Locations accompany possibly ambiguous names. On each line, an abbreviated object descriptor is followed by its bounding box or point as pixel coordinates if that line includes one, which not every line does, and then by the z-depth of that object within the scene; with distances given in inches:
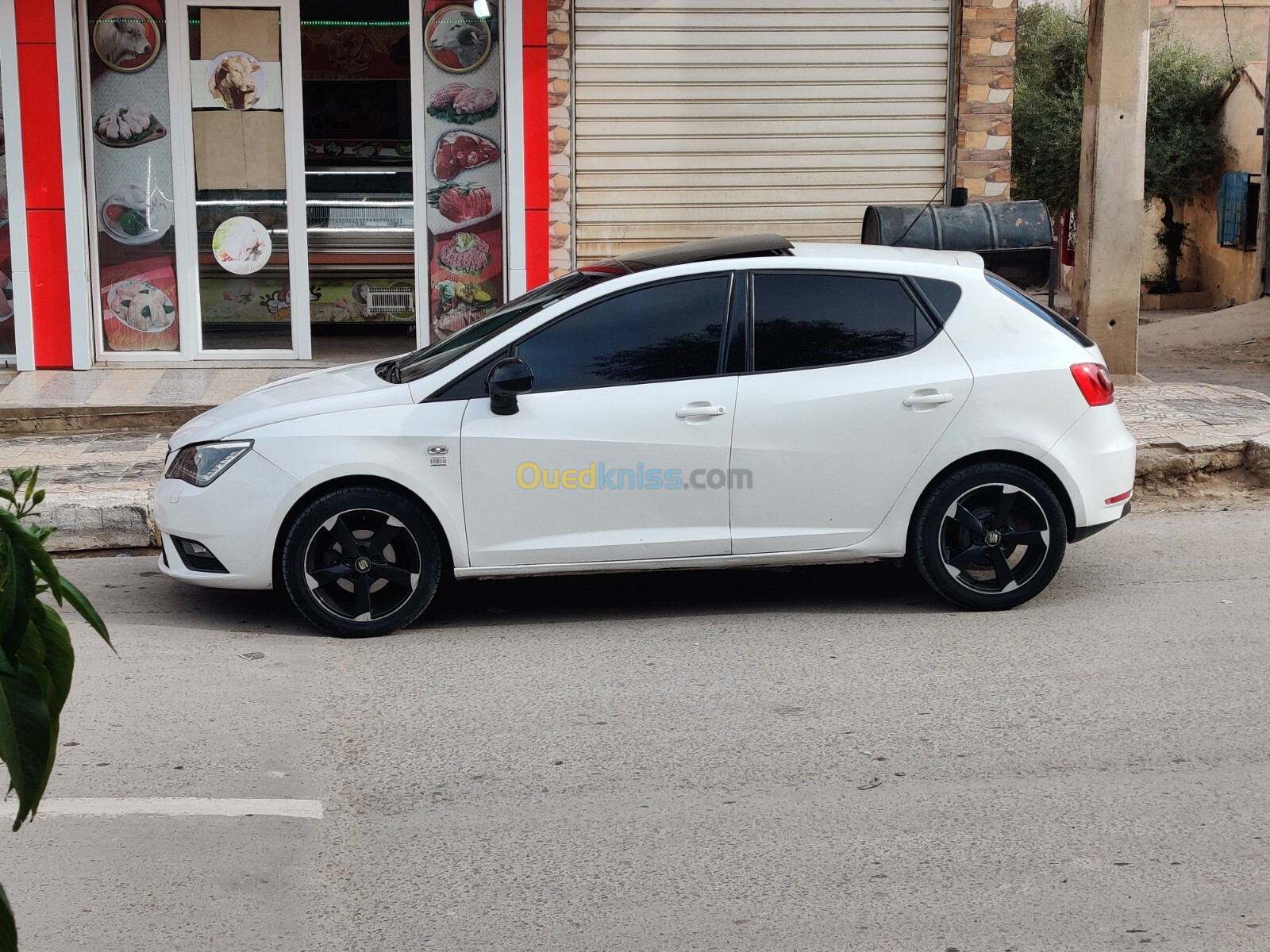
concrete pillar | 446.9
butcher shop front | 468.4
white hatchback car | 247.4
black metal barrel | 398.3
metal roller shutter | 478.3
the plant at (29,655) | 60.5
